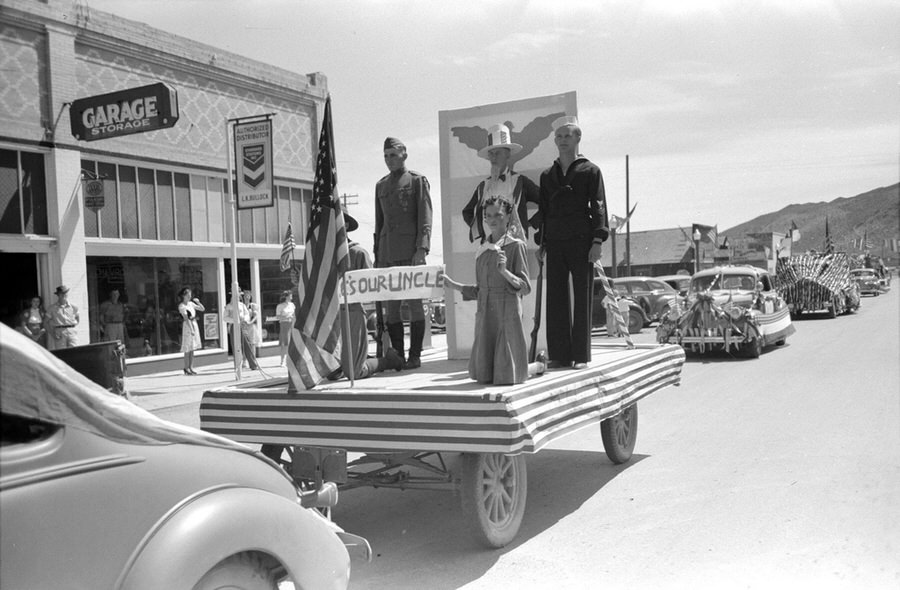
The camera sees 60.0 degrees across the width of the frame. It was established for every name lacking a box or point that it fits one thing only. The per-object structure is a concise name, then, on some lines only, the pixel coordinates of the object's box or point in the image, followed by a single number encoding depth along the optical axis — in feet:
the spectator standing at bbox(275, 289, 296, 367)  55.11
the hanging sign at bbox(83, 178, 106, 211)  50.57
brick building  48.42
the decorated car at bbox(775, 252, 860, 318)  91.71
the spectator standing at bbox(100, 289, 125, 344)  51.93
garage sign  46.83
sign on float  17.80
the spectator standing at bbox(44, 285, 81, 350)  45.50
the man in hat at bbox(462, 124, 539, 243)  21.72
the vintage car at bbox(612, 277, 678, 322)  81.56
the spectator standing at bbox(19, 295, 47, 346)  44.93
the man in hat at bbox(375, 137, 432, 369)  22.66
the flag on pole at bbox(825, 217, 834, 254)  76.39
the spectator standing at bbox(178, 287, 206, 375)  53.88
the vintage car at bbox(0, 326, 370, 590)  6.55
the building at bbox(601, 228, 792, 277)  180.55
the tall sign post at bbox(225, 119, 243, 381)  50.39
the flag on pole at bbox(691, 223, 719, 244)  178.03
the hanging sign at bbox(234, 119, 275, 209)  51.90
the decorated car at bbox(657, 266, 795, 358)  51.24
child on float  16.55
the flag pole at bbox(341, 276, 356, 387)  16.70
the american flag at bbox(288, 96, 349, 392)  16.72
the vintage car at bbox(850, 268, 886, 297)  153.79
